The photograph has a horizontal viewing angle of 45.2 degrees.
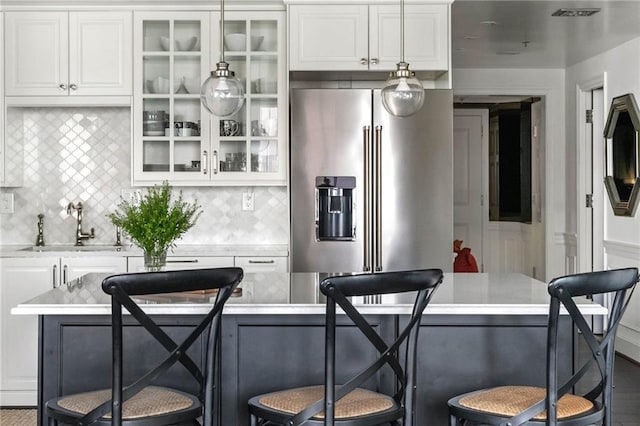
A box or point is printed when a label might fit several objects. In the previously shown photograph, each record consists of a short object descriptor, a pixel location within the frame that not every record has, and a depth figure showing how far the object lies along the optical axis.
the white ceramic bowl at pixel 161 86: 4.89
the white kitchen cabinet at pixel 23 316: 4.49
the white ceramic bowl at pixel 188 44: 4.91
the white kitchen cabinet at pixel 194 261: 4.59
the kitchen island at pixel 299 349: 2.74
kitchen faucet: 5.08
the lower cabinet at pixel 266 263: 4.66
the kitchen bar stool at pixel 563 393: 2.16
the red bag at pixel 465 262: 6.50
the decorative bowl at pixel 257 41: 4.91
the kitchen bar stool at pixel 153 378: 2.05
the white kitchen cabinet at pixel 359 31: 4.68
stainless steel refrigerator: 4.58
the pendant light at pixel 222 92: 2.99
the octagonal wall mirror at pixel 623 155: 5.66
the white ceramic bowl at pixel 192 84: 4.90
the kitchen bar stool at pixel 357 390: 2.07
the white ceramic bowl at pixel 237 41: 4.91
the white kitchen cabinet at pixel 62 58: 4.83
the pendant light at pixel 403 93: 3.18
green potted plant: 3.17
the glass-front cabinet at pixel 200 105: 4.86
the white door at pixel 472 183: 9.09
